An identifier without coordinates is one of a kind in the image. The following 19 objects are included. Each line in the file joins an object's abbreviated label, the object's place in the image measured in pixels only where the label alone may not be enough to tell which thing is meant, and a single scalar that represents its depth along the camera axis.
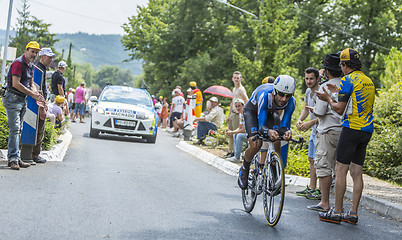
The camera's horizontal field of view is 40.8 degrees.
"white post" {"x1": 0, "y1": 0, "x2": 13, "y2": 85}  25.56
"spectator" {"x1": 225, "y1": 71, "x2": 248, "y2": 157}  13.15
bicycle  6.00
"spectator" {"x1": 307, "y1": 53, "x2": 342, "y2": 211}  7.31
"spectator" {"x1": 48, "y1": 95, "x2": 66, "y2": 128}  12.80
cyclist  6.36
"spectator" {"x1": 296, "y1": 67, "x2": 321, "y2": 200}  8.57
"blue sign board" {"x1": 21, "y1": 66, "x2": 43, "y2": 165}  9.50
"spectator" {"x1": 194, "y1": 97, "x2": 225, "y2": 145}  16.53
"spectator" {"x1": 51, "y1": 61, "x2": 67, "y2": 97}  13.41
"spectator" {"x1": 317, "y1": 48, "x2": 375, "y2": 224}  6.55
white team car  17.11
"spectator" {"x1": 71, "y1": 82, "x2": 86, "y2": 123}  25.08
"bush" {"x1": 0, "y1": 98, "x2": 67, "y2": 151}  10.16
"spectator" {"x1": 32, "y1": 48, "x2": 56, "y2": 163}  9.85
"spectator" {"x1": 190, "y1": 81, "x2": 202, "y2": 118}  20.30
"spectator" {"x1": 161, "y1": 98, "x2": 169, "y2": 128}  29.89
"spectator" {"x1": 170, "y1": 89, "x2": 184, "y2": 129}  23.58
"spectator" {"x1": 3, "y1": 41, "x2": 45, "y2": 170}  8.72
